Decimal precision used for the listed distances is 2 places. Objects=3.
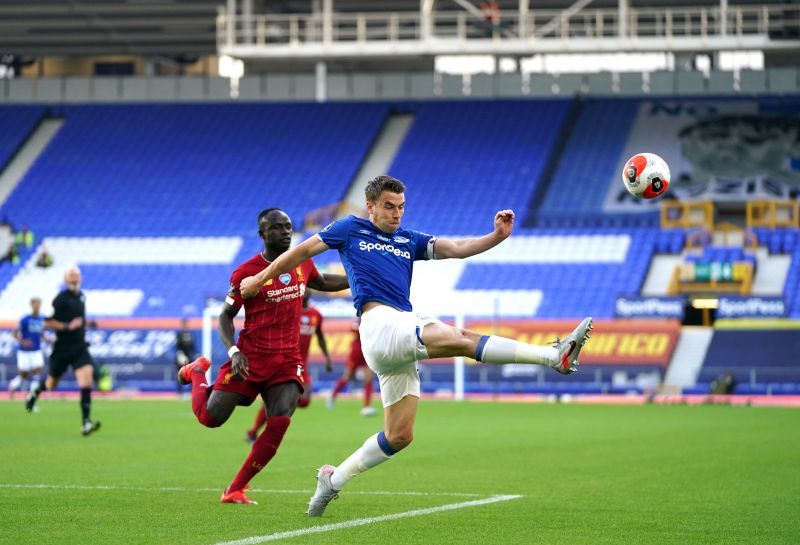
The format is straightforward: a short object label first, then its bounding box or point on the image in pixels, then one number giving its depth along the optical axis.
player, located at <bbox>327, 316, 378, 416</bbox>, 24.50
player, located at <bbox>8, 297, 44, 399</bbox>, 28.17
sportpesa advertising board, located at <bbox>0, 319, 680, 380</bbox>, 34.88
